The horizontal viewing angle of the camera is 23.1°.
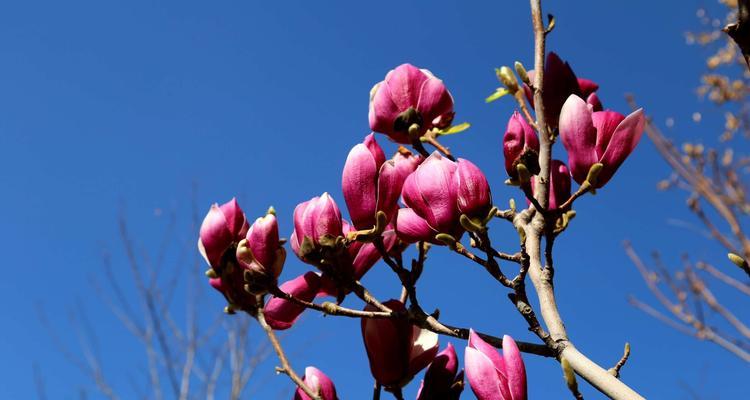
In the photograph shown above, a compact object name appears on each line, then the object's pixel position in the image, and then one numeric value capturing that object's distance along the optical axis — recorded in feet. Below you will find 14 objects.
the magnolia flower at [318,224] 5.43
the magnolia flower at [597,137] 5.28
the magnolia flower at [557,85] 5.59
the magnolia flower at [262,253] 5.52
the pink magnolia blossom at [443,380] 5.45
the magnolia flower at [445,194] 5.20
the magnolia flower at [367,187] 5.40
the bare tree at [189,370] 21.40
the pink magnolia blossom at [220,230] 5.62
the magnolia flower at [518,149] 5.45
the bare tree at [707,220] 8.83
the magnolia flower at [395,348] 5.49
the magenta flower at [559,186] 5.47
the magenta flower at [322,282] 5.51
